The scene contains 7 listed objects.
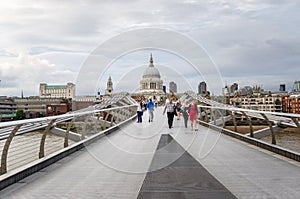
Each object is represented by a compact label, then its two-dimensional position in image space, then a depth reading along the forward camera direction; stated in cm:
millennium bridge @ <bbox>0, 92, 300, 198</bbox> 495
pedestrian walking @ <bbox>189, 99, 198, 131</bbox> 1384
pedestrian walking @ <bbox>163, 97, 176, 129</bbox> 1461
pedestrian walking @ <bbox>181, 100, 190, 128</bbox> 1570
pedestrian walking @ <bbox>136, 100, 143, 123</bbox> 1935
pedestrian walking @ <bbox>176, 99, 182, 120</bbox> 1847
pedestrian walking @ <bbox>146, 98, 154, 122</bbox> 1958
